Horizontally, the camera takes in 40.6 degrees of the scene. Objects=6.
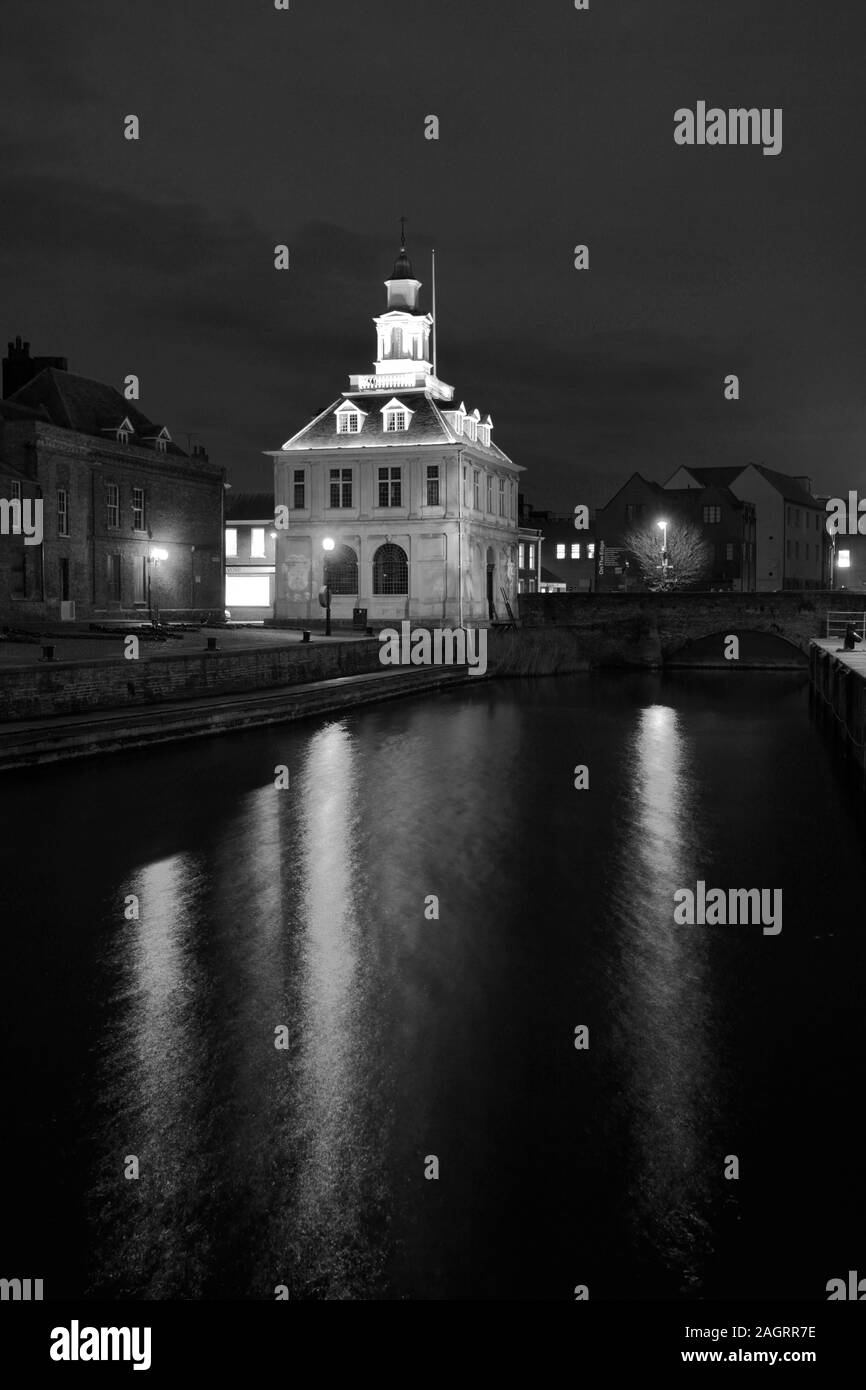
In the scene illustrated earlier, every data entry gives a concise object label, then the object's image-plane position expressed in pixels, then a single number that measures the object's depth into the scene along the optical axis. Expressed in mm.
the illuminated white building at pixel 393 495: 59156
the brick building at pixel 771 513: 88312
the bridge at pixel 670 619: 60781
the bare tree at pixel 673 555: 78750
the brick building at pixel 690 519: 83875
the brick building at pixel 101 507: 46406
